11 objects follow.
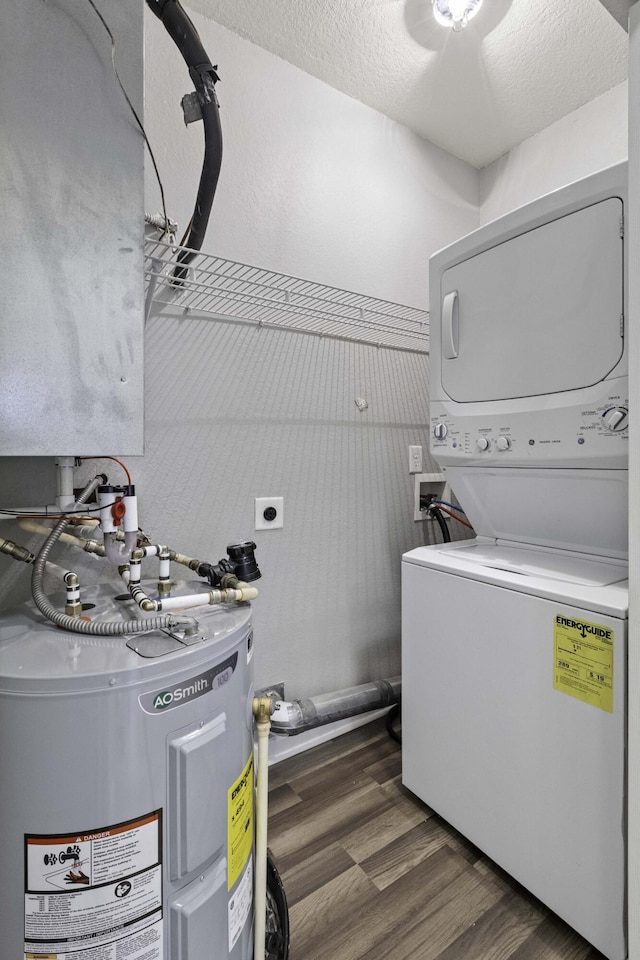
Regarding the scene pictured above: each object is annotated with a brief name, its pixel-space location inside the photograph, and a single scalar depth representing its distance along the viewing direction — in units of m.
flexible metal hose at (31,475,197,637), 0.78
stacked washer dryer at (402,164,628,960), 0.95
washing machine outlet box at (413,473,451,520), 1.99
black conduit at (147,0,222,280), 1.03
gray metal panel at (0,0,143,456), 0.73
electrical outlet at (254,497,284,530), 1.56
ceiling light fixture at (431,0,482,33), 1.37
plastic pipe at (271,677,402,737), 1.50
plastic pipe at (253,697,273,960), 0.91
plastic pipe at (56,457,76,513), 0.92
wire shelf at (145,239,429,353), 1.34
